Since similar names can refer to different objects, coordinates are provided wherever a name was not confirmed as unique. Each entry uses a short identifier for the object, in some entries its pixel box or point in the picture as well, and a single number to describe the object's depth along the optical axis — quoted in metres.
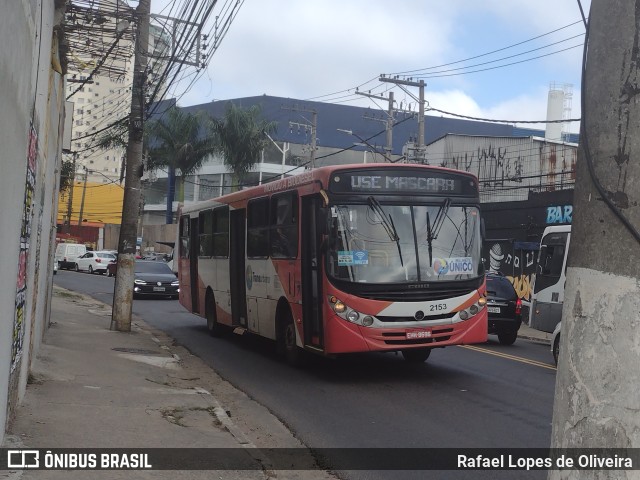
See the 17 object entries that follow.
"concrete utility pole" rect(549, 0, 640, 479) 2.81
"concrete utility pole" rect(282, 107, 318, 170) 43.00
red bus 10.99
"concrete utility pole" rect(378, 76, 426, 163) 31.94
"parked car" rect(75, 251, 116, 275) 51.66
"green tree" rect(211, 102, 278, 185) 50.38
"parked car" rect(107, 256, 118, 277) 44.86
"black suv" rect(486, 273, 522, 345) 18.03
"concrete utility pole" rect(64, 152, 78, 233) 68.07
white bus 19.02
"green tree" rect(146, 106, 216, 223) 51.88
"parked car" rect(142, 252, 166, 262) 51.64
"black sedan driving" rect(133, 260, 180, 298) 30.28
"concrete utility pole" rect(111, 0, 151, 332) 17.36
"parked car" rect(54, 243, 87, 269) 57.38
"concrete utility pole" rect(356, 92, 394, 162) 35.50
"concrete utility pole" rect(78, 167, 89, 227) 73.80
